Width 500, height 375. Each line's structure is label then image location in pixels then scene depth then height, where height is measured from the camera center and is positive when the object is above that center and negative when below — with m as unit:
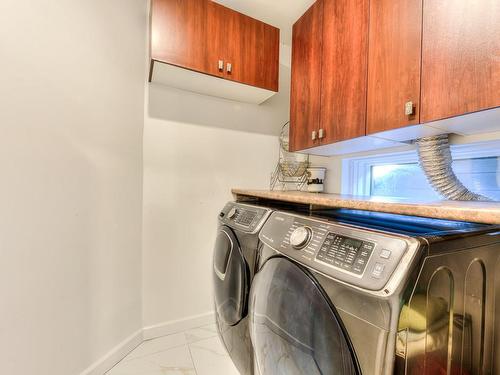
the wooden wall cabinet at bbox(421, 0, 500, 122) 0.75 +0.46
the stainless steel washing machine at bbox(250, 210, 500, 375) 0.53 -0.30
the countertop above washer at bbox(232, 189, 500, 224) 0.56 -0.06
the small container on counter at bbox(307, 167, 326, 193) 1.95 +0.05
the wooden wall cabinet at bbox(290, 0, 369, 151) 1.21 +0.67
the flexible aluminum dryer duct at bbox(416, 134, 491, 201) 1.07 +0.09
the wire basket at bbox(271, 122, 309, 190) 2.16 +0.15
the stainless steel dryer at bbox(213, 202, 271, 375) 1.13 -0.48
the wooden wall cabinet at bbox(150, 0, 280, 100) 1.42 +0.92
